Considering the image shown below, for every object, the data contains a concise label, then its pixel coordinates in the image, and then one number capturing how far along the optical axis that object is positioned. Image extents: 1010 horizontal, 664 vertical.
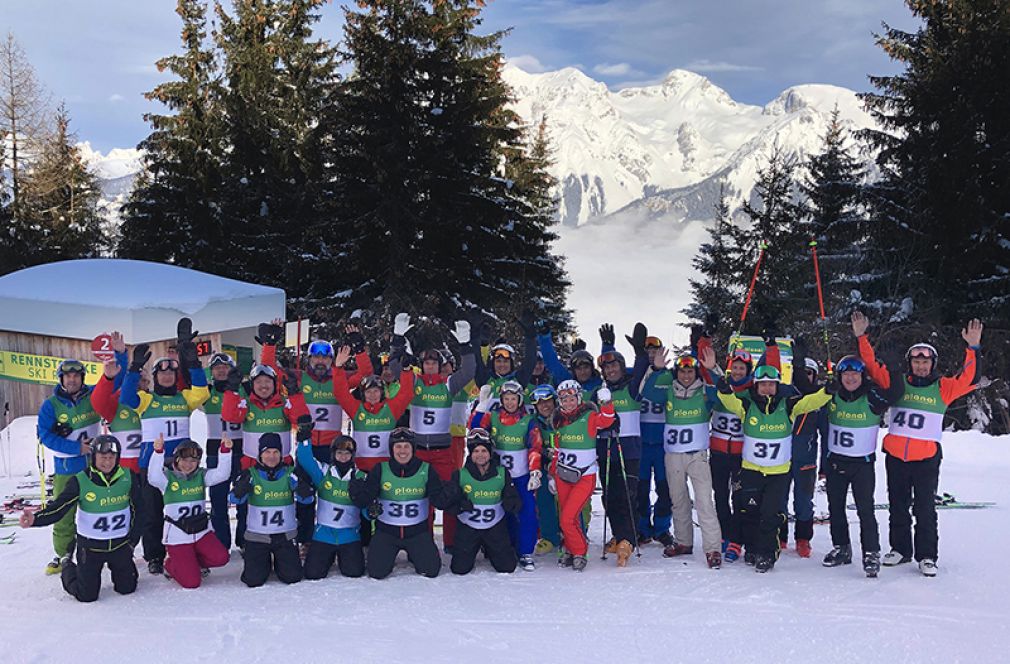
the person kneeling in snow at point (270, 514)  5.87
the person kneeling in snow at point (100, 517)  5.55
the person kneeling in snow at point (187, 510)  5.82
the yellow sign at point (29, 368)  13.05
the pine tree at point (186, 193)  22.44
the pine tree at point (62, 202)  25.89
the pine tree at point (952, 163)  16.12
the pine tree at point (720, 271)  24.38
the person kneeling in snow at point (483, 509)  6.12
